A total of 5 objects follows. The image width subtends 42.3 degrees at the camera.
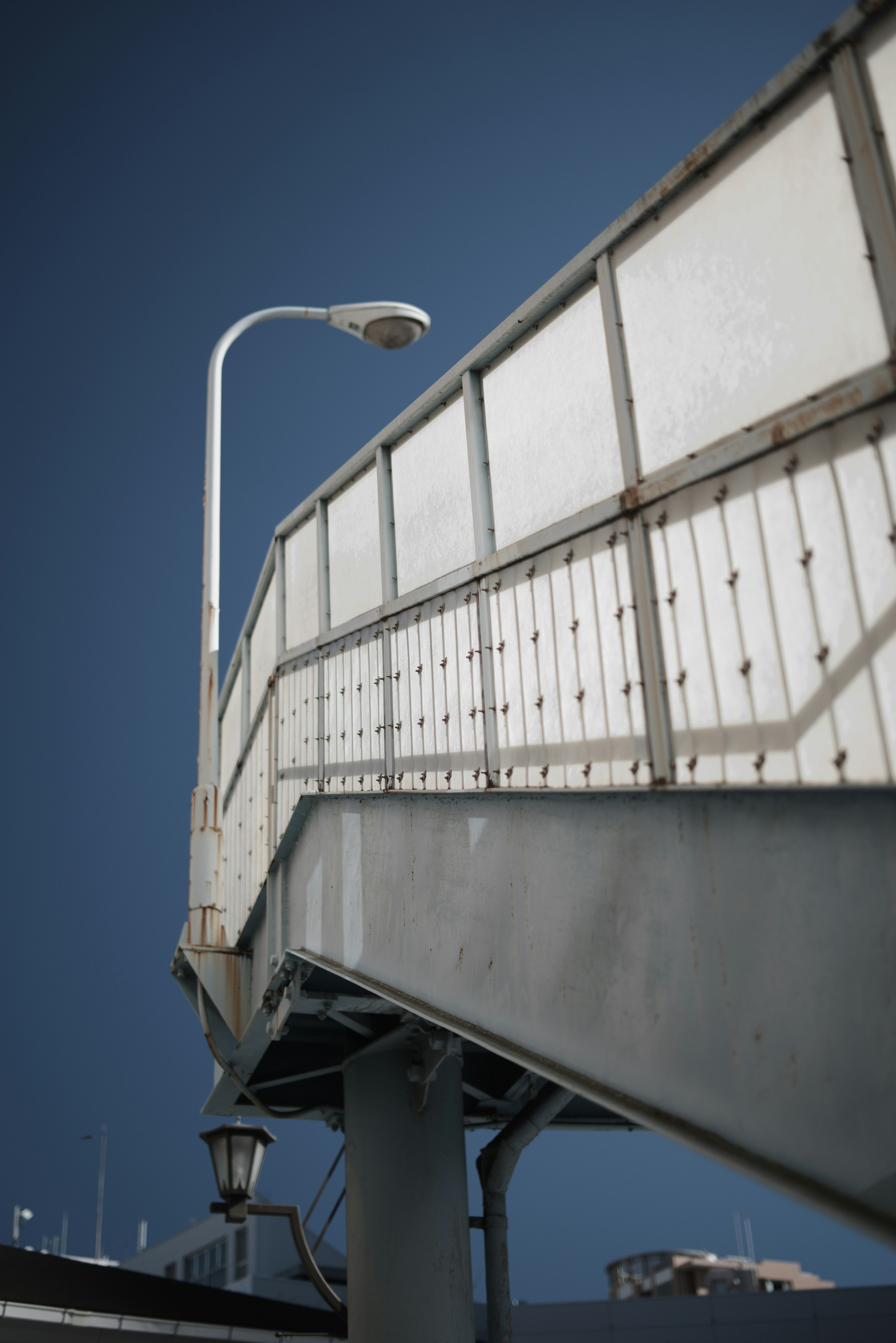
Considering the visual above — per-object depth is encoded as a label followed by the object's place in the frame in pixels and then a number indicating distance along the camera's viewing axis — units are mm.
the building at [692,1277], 36531
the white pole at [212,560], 13047
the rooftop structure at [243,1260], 34688
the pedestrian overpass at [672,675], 4625
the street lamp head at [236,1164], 11266
